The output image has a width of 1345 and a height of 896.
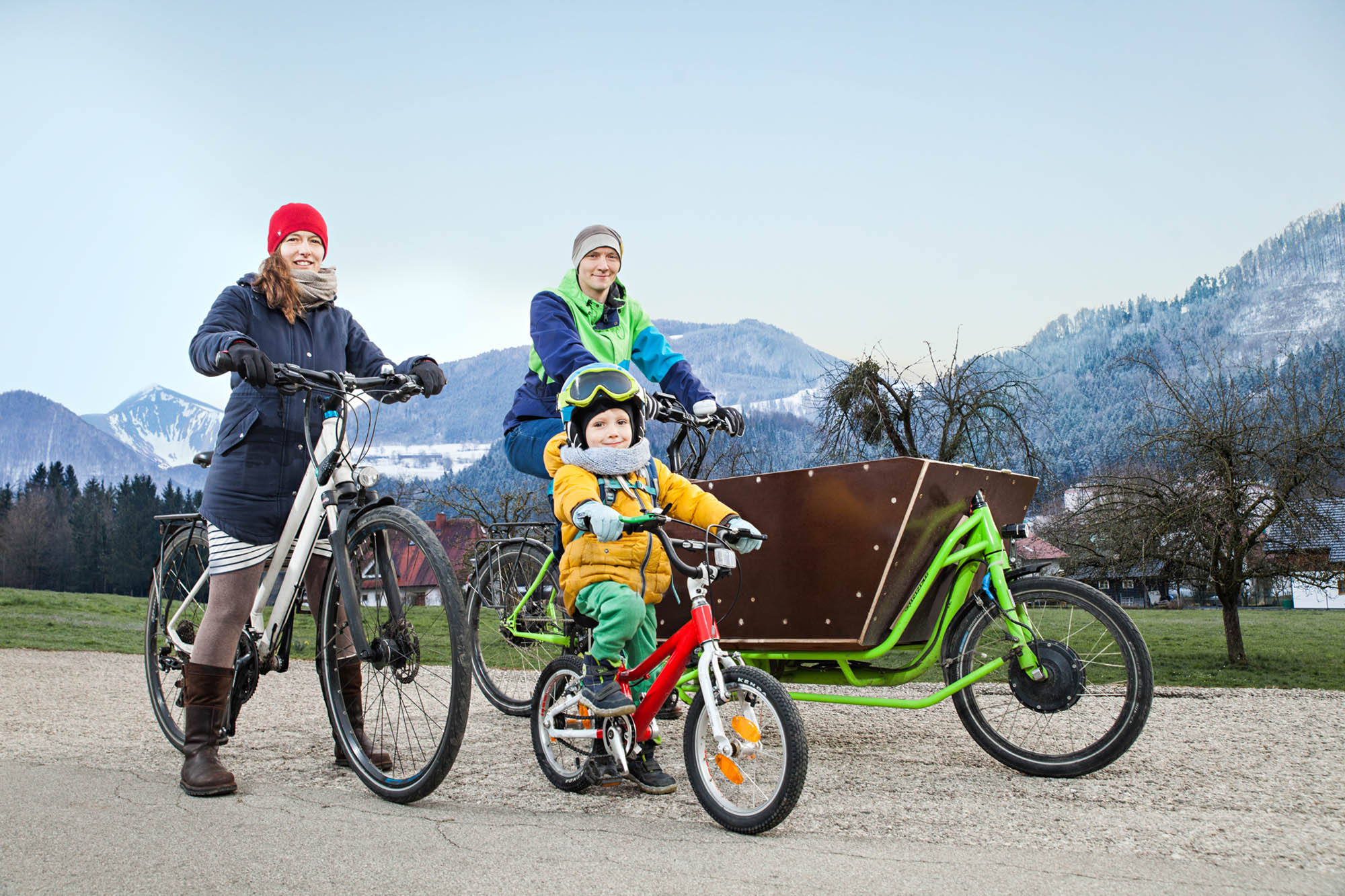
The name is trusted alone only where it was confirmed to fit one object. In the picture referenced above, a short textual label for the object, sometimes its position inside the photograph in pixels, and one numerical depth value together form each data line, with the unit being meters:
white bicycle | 3.04
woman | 3.47
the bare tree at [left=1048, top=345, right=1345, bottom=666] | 12.40
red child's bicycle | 2.68
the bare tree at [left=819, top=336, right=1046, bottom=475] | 15.01
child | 3.24
